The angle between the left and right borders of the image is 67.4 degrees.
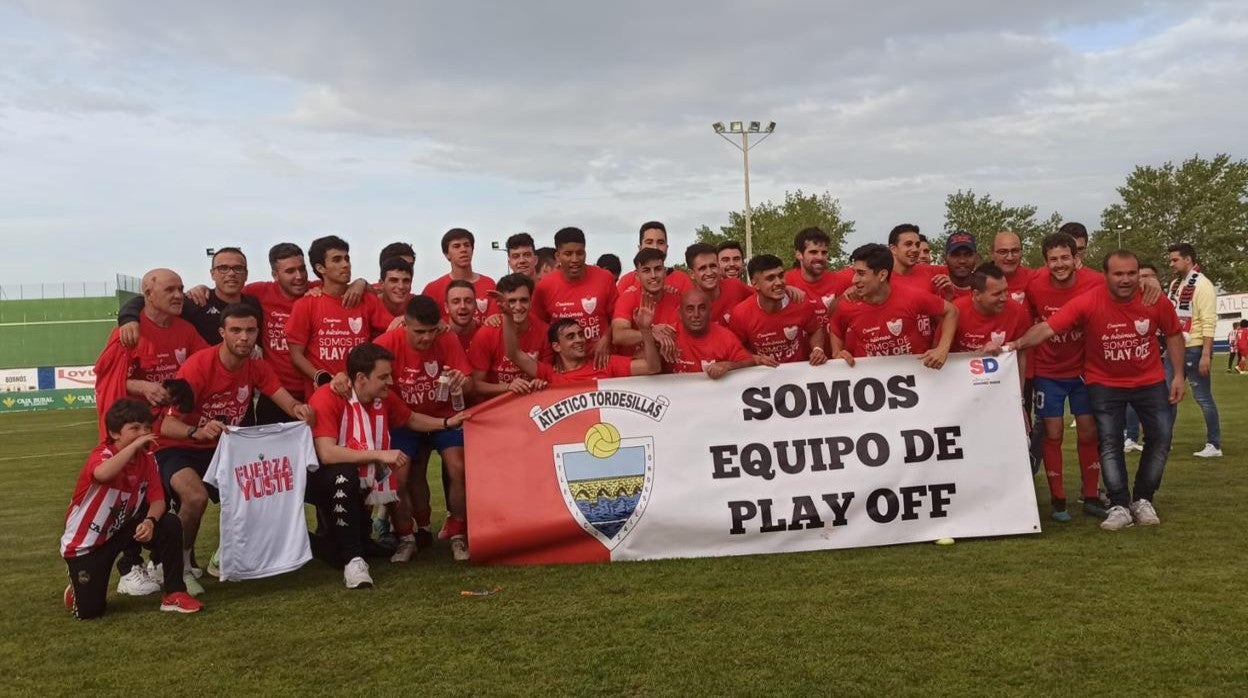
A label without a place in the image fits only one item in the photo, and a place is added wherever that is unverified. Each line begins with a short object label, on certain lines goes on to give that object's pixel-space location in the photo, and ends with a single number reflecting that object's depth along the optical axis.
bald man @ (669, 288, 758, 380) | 6.52
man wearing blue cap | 7.42
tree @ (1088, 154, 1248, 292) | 70.50
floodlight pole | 41.12
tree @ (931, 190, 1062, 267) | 72.56
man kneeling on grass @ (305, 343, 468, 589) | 5.93
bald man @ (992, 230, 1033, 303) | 7.38
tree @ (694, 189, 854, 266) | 62.31
